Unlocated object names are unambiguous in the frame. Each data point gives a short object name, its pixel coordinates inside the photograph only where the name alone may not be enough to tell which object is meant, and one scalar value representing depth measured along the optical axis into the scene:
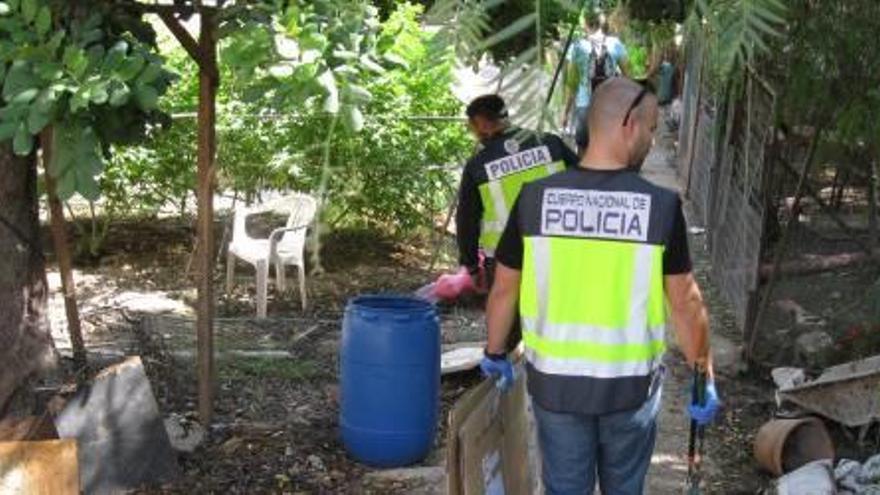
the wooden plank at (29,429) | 4.23
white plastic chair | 8.05
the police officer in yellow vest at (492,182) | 5.28
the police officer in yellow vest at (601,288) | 3.38
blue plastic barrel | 5.09
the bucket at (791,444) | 5.27
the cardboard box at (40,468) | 3.79
